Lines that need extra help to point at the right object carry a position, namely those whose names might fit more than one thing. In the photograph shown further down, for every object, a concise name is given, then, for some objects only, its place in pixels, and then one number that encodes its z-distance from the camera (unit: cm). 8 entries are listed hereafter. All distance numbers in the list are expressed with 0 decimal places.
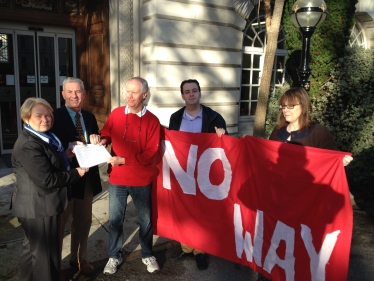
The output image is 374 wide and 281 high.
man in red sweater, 331
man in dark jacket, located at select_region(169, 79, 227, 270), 362
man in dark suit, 315
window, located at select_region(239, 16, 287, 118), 955
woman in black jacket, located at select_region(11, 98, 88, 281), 263
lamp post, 571
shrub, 698
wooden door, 798
